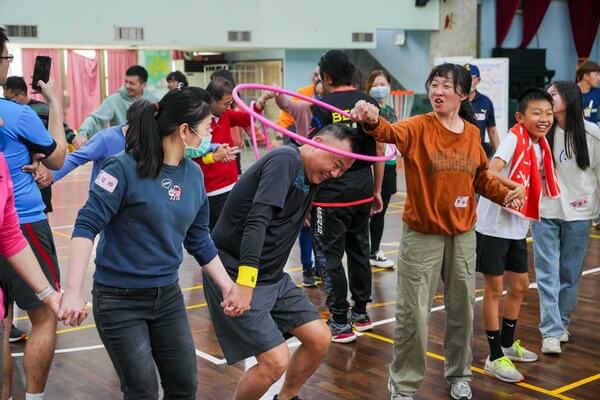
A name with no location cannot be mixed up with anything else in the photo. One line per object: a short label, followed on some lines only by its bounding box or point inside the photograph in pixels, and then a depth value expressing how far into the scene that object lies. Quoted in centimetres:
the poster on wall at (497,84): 1727
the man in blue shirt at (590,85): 977
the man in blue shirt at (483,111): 812
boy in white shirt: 494
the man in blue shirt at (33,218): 412
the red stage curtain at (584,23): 2184
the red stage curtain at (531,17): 2128
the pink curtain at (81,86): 2223
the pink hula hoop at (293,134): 378
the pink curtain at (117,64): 2273
